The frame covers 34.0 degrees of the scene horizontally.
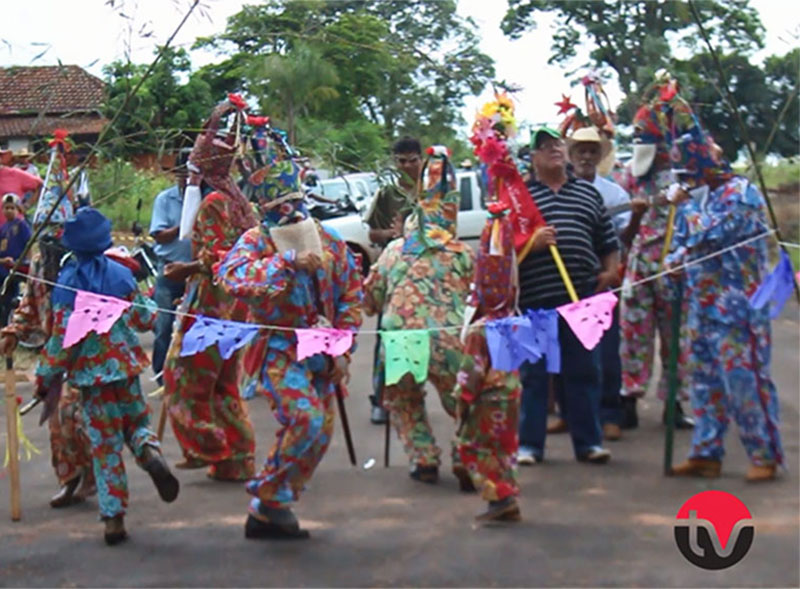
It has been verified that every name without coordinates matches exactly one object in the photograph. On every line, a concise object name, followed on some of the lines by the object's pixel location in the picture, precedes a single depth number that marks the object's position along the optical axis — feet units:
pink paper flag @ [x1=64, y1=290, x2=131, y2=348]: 19.95
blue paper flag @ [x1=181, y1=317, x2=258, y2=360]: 20.26
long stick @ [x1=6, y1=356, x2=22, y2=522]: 20.72
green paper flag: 22.36
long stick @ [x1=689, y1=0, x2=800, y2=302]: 14.39
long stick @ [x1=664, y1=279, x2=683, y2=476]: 23.00
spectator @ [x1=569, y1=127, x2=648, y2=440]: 27.12
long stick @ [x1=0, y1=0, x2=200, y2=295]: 15.55
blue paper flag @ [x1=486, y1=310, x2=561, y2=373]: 20.07
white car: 62.34
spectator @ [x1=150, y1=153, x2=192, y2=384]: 28.71
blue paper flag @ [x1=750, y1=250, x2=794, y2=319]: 19.75
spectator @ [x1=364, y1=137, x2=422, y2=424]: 25.27
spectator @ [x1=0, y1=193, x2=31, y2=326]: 37.70
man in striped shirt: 23.57
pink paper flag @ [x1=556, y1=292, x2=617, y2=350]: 20.66
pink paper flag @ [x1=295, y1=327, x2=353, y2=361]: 19.52
